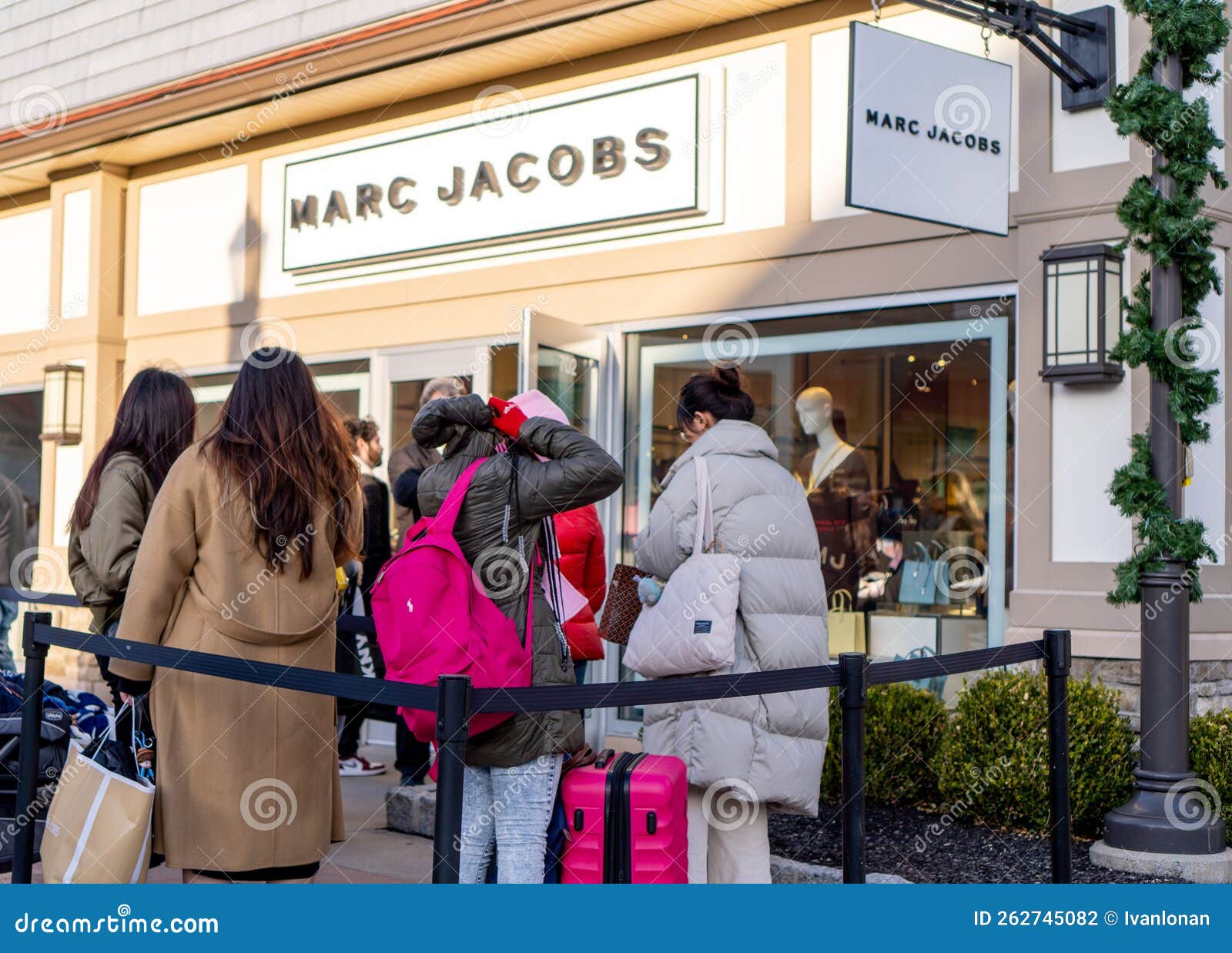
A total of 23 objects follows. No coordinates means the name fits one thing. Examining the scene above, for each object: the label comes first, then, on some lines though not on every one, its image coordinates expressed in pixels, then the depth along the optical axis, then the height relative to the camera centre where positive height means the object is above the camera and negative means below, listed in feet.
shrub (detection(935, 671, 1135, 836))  19.06 -3.36
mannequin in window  24.18 +0.50
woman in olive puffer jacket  12.36 -0.59
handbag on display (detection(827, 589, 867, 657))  24.09 -1.92
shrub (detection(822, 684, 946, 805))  20.62 -3.60
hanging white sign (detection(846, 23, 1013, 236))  18.85 +5.75
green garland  18.45 +4.11
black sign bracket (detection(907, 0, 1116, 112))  19.72 +7.41
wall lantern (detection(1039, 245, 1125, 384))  20.59 +3.31
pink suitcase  12.53 -2.94
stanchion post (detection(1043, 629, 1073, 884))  14.71 -2.52
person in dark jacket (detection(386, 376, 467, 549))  22.57 +0.93
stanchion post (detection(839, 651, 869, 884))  12.25 -2.16
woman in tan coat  13.00 -0.97
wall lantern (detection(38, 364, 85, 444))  36.99 +3.03
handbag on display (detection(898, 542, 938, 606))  23.32 -1.00
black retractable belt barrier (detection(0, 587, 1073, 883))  11.32 -1.61
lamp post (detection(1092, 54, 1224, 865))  18.20 -2.41
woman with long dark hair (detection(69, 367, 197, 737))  14.40 +0.26
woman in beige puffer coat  14.84 -1.48
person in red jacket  16.66 -0.62
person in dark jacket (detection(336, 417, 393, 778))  25.62 -0.41
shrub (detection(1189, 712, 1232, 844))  18.79 -3.21
